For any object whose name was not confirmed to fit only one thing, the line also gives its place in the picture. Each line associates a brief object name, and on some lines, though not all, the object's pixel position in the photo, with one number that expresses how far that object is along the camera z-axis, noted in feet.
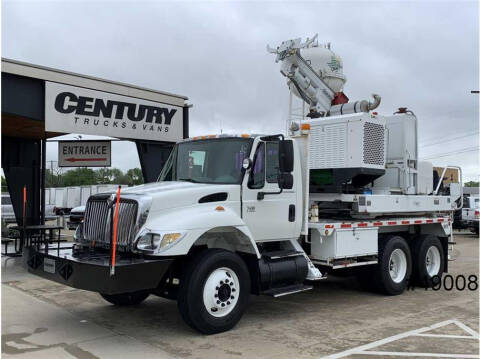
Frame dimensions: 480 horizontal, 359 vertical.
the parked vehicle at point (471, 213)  74.02
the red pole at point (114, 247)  17.52
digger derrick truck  19.21
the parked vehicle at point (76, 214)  76.44
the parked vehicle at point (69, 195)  130.00
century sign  36.88
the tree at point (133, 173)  279.49
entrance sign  46.29
